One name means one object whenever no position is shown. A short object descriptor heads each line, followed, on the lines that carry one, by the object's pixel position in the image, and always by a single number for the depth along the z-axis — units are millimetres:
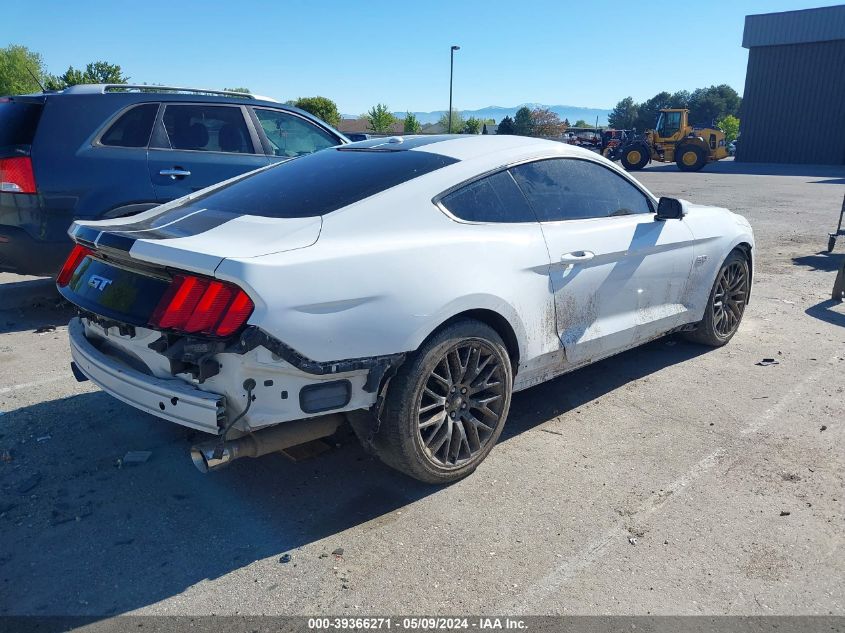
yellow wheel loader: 30328
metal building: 38844
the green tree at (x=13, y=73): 67750
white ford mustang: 2627
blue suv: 5348
